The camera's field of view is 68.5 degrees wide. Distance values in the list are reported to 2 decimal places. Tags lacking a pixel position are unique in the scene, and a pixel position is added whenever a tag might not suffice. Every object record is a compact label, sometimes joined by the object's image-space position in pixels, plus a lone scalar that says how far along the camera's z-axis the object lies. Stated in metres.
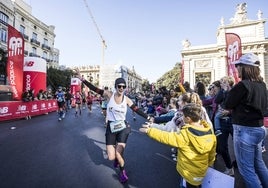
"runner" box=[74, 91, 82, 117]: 14.97
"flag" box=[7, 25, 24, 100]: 12.09
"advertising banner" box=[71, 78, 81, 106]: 23.80
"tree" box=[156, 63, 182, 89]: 61.95
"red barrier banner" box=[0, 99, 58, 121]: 10.66
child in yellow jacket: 2.29
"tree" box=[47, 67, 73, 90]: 40.00
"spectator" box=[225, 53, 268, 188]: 2.44
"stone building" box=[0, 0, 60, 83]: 32.31
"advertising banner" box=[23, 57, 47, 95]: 15.85
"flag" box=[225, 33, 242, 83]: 8.96
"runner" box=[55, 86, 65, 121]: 11.76
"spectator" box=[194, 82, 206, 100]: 5.12
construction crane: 87.20
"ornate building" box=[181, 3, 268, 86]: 33.78
